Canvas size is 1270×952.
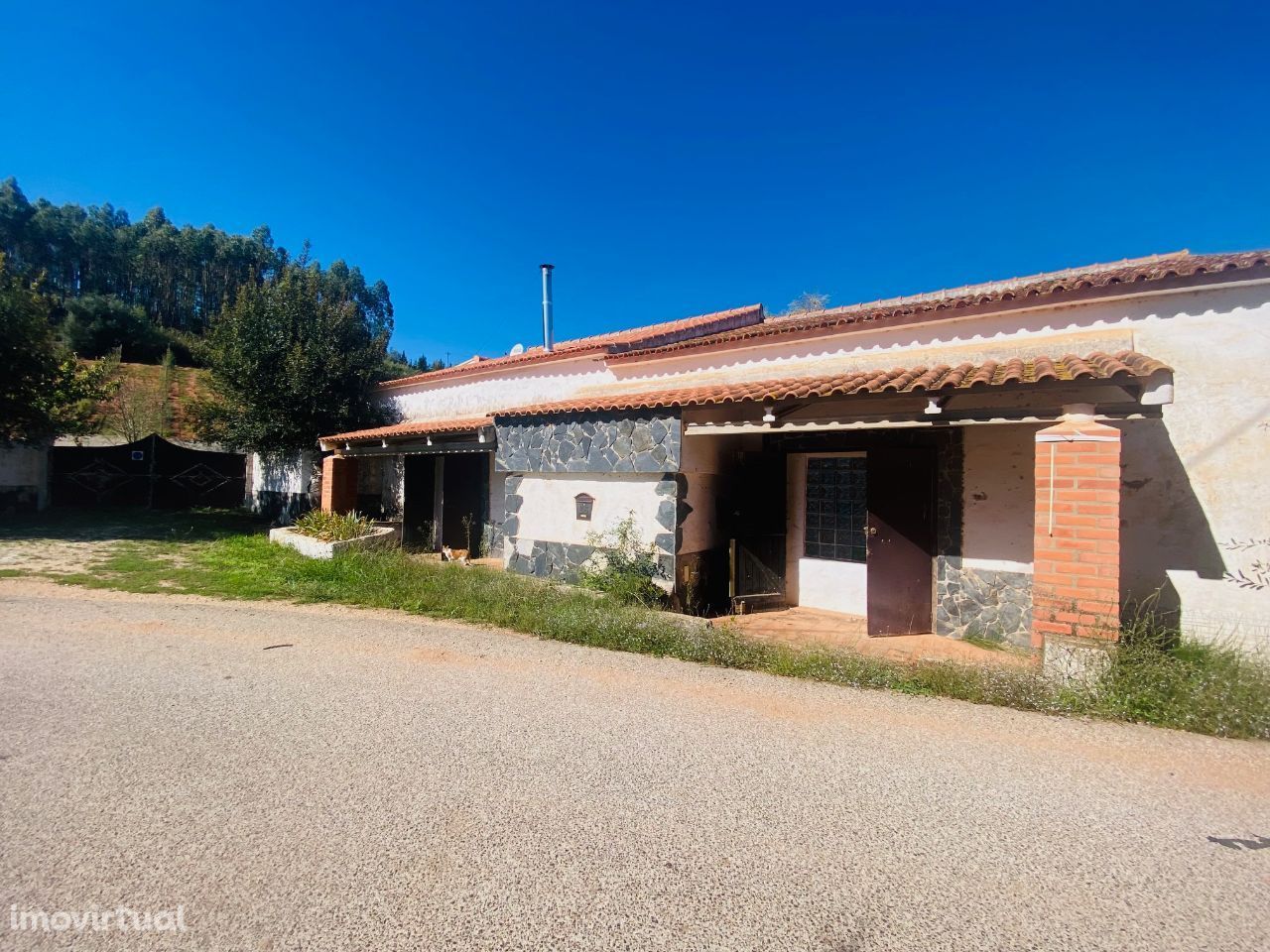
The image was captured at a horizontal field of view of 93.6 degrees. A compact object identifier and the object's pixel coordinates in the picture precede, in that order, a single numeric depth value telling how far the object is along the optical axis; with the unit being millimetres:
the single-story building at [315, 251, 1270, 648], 5488
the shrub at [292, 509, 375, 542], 11062
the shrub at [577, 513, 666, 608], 7723
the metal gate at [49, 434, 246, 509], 16953
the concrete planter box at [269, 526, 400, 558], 10252
